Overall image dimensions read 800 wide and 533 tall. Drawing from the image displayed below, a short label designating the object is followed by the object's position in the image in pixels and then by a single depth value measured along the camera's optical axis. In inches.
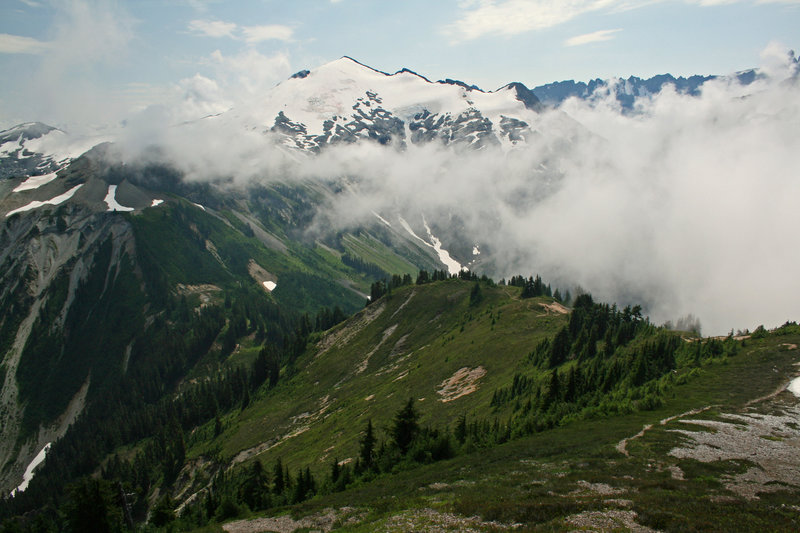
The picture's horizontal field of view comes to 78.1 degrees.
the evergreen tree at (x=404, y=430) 2502.5
